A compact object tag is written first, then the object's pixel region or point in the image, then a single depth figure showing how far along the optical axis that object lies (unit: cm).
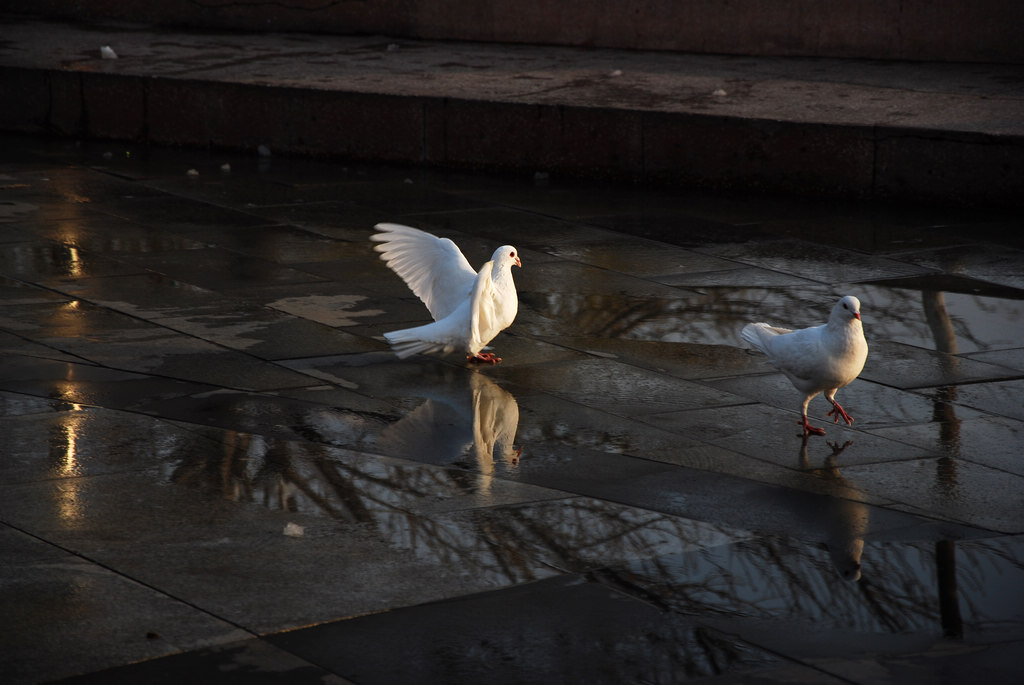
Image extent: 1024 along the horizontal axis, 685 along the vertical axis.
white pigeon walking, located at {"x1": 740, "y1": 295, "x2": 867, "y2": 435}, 1310
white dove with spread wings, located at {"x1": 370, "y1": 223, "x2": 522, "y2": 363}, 1532
